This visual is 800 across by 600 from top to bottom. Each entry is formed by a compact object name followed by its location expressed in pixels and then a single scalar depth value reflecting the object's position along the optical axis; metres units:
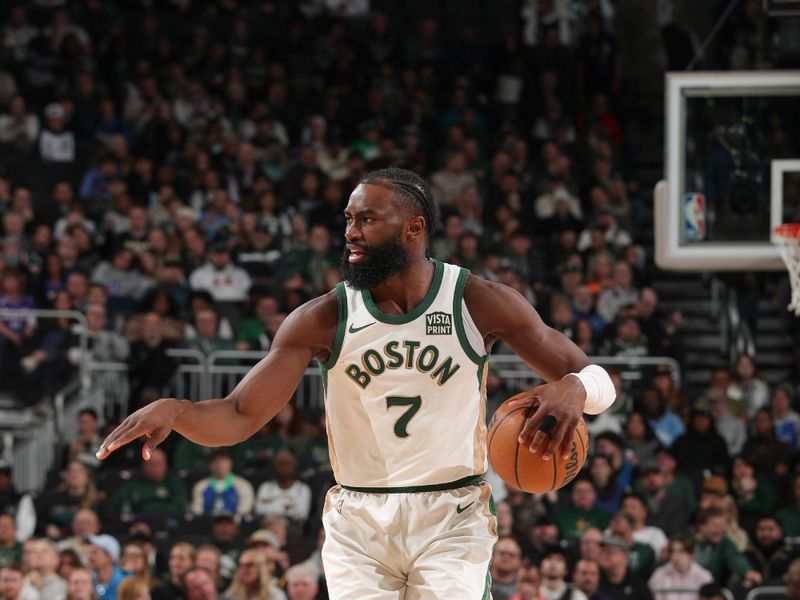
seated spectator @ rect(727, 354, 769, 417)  13.02
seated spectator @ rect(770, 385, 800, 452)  12.59
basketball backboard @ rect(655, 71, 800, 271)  9.30
